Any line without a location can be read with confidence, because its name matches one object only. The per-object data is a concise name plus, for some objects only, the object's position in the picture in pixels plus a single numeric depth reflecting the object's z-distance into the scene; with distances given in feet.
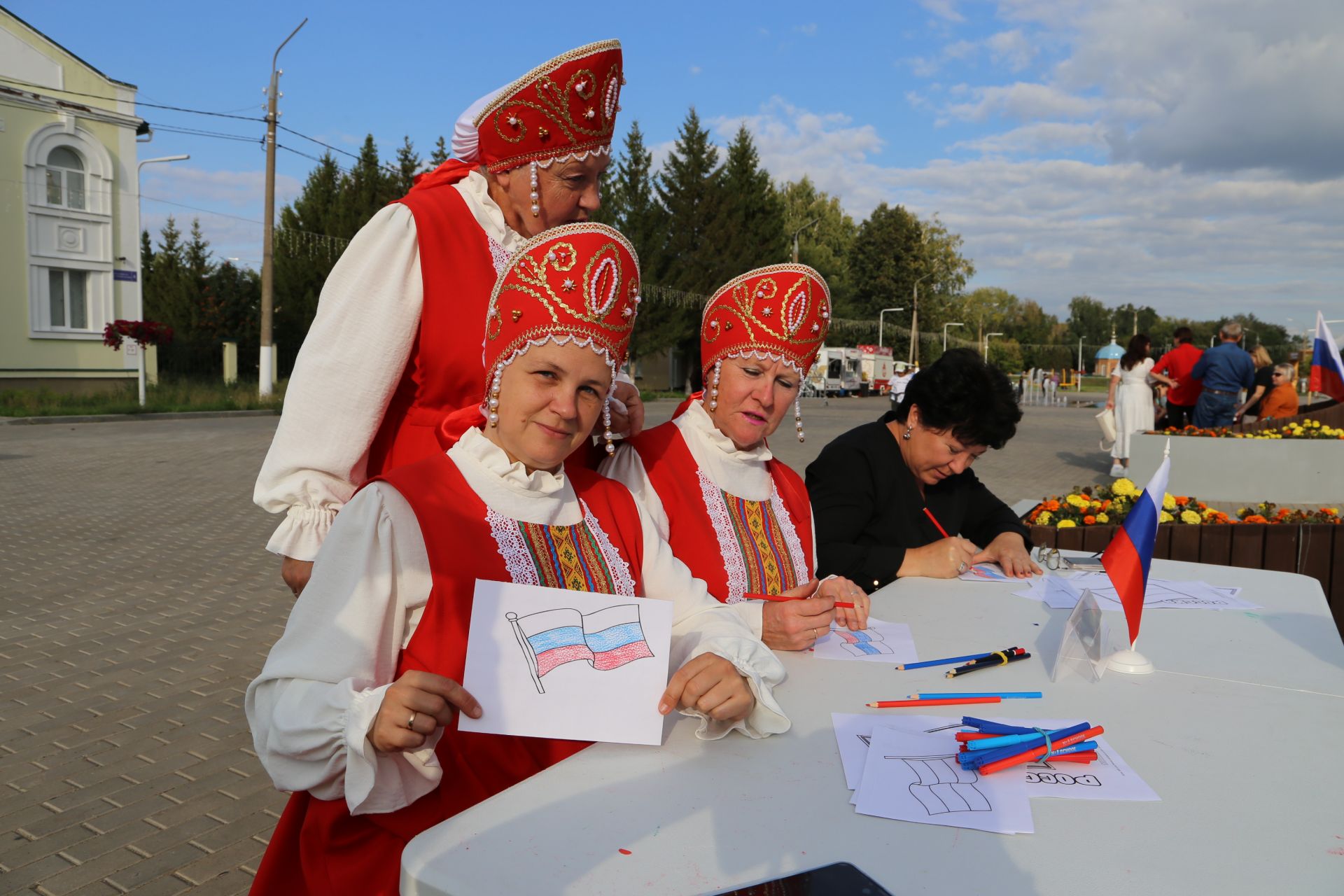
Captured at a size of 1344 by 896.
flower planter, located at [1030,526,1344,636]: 17.88
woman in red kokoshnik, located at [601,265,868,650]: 9.32
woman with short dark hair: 11.78
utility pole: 75.20
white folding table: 4.66
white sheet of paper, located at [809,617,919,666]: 8.27
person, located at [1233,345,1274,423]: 49.80
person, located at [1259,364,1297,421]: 48.73
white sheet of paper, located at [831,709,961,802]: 6.04
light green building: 81.87
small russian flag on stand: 8.34
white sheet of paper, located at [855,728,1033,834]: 5.28
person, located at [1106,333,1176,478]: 42.63
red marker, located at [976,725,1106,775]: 5.82
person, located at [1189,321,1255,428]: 41.86
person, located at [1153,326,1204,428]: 46.29
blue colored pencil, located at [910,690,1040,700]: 7.41
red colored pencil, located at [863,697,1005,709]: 7.00
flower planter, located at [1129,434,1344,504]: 36.76
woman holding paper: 5.58
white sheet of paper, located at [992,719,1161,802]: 5.65
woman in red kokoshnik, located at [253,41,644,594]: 7.40
